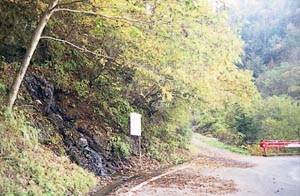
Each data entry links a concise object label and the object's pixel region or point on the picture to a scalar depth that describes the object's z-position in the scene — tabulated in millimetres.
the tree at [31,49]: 8086
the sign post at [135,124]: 11617
